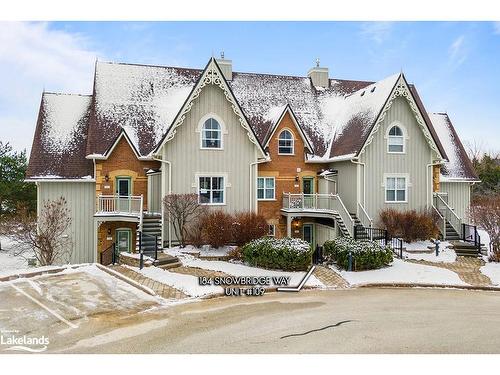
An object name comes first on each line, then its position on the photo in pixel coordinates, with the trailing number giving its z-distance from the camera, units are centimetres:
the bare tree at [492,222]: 1795
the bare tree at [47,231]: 1817
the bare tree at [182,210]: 1934
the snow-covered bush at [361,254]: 1562
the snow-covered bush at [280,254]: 1529
